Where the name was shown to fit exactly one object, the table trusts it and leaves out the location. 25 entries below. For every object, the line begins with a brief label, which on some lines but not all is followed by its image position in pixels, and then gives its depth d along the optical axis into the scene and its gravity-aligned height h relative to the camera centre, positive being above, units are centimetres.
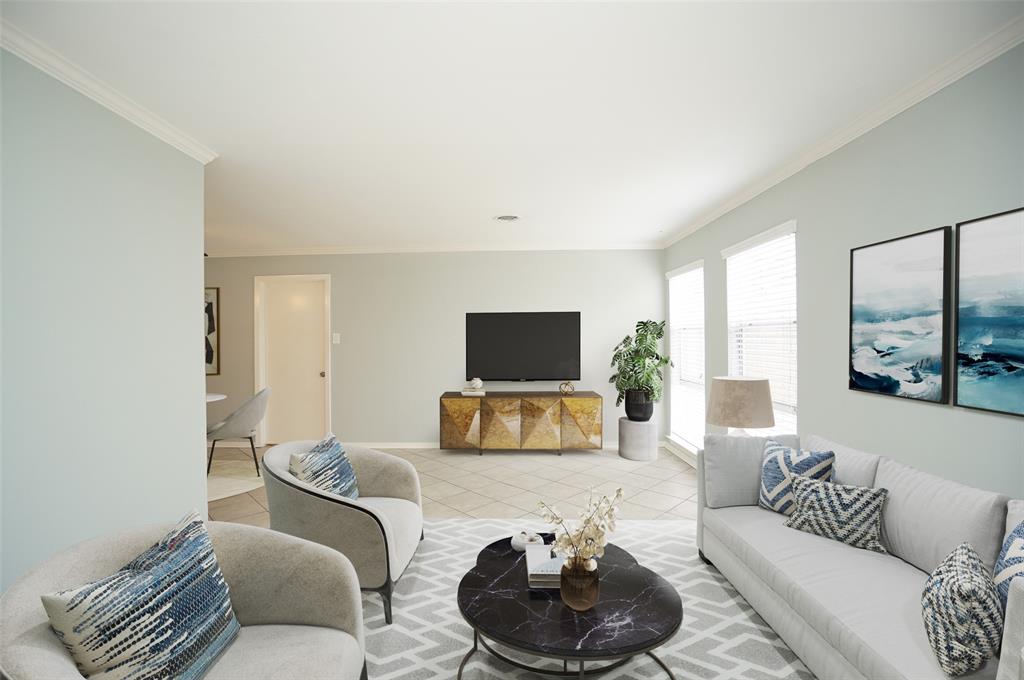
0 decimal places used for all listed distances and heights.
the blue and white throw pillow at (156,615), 118 -71
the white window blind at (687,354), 528 -21
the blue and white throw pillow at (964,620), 139 -80
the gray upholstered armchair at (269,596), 133 -80
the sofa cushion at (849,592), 154 -94
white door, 655 -24
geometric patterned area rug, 201 -133
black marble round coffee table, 163 -101
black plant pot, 561 -79
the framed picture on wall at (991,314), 192 +8
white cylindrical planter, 557 -116
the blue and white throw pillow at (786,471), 252 -69
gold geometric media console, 580 -100
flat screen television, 626 -13
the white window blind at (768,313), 357 +17
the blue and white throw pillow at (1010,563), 147 -68
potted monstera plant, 561 -44
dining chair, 477 -83
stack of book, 202 -96
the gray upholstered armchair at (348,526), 236 -92
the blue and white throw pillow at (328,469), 258 -70
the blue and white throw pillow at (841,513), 217 -79
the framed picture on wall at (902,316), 225 +9
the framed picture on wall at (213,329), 647 +8
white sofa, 154 -93
